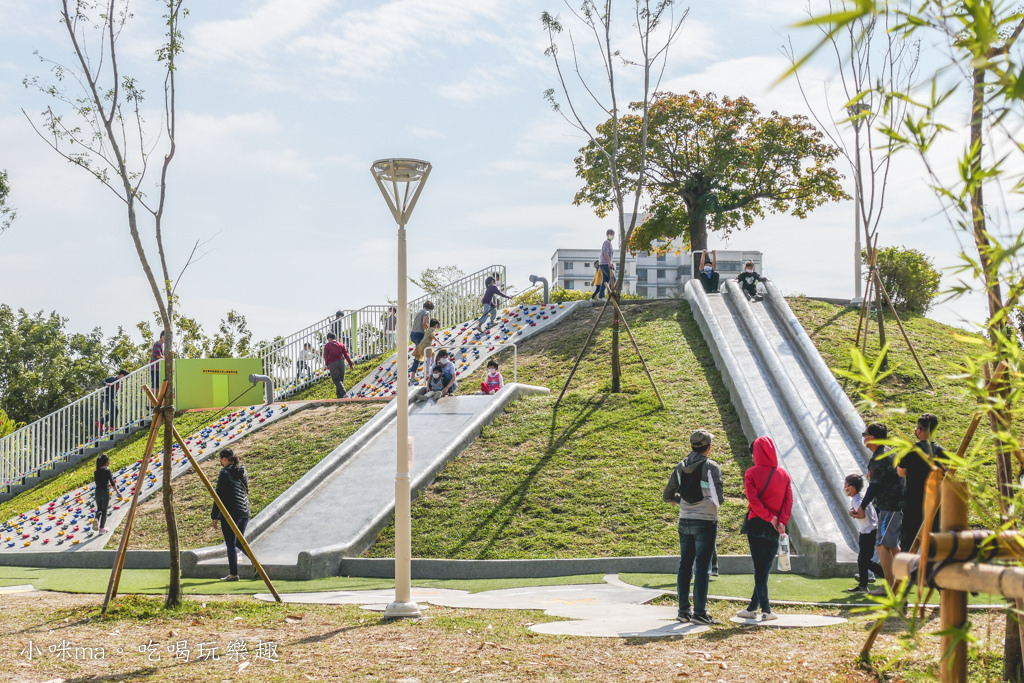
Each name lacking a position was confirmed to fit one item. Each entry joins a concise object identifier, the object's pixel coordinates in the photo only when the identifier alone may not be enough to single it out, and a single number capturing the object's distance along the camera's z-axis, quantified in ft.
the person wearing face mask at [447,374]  61.46
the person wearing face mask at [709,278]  79.82
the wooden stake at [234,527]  28.50
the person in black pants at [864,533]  31.76
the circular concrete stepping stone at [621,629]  23.49
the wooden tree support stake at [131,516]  28.02
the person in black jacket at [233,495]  37.11
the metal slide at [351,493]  40.29
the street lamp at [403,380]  27.45
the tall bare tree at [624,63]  63.57
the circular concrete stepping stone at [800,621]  24.39
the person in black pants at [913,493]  23.58
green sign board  78.12
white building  299.17
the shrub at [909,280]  82.94
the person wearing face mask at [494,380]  60.95
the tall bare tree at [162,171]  29.25
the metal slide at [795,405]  40.40
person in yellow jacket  80.61
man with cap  25.59
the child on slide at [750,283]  78.54
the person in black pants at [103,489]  50.37
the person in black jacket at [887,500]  27.66
